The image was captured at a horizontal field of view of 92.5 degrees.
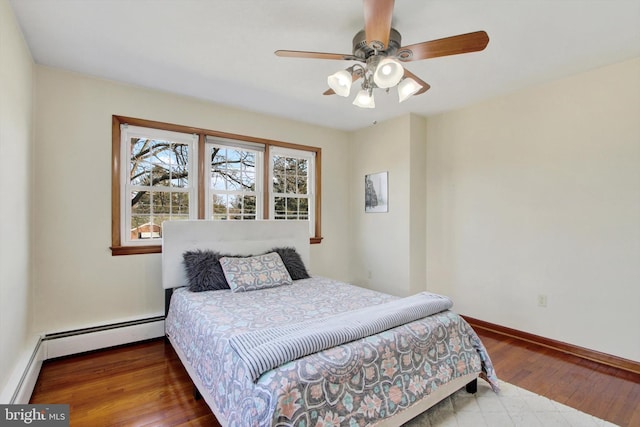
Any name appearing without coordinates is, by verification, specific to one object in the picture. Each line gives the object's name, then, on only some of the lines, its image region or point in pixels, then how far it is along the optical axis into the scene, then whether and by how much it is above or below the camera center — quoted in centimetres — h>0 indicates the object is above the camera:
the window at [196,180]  300 +39
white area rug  183 -125
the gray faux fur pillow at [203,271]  277 -53
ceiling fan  151 +92
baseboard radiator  187 -108
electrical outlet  292 -84
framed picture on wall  407 +30
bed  135 -76
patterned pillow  279 -56
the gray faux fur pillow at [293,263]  327 -53
